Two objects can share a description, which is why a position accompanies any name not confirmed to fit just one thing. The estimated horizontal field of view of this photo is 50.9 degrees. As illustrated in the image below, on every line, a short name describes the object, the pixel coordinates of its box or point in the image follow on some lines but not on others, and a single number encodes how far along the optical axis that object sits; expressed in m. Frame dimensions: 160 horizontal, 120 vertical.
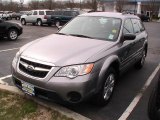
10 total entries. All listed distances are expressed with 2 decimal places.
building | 38.42
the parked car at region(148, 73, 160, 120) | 2.29
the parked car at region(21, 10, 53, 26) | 17.40
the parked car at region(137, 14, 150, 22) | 30.88
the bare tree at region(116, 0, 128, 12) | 39.20
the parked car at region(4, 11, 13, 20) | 28.63
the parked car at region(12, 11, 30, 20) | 29.24
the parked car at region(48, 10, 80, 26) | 16.54
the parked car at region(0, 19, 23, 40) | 8.28
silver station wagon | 2.71
